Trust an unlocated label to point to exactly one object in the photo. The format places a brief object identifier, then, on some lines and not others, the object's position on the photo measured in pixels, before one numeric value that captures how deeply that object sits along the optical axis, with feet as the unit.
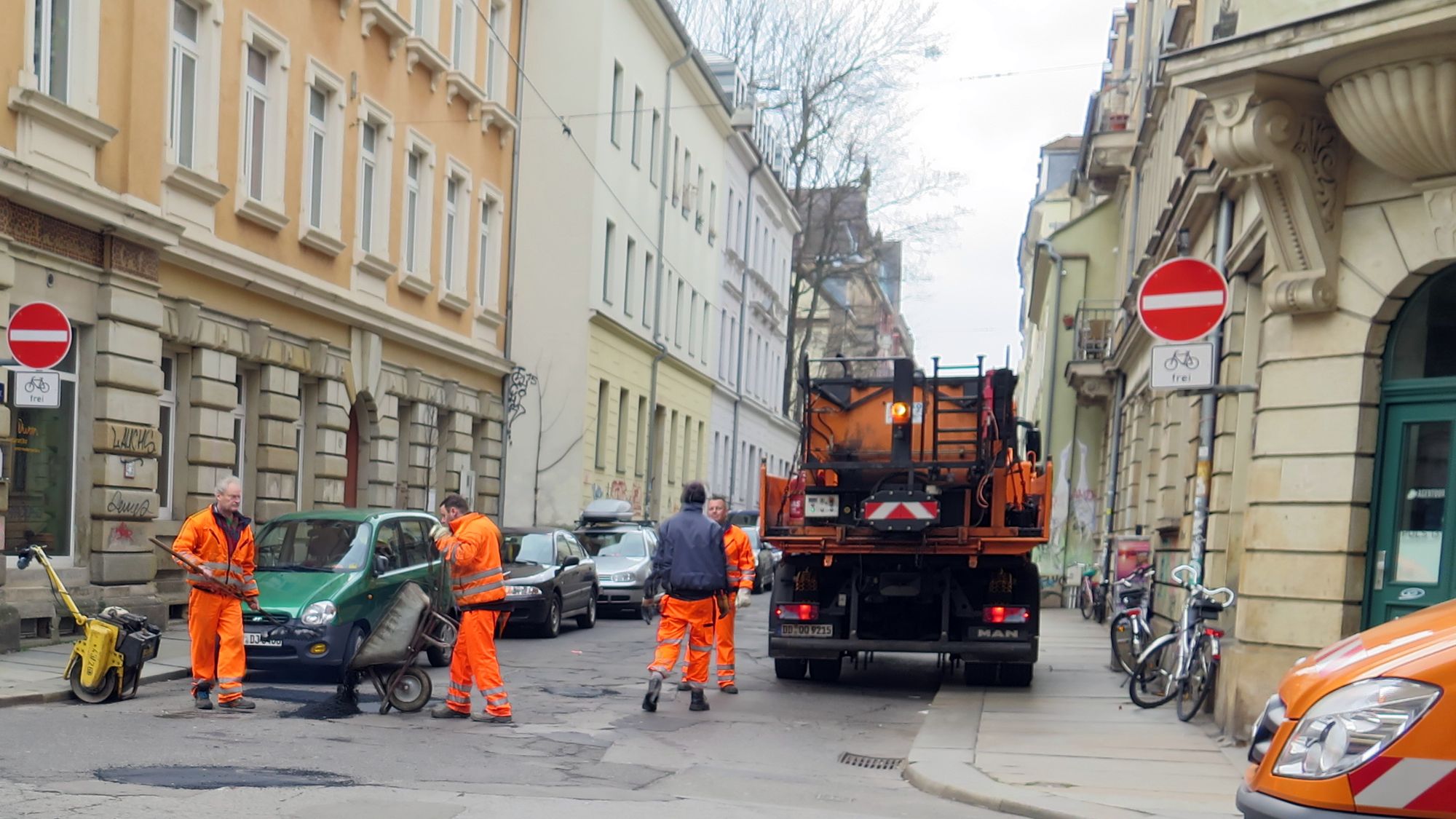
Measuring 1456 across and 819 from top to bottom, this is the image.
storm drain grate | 31.68
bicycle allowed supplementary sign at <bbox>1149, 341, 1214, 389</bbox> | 31.45
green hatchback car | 40.73
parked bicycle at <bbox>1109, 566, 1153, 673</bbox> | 46.29
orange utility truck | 44.80
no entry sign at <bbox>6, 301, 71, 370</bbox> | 39.34
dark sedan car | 60.23
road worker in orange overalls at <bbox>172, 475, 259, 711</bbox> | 35.45
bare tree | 145.18
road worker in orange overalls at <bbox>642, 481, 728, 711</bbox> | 39.40
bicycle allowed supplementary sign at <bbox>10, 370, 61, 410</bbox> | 39.01
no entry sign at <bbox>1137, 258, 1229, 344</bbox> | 31.24
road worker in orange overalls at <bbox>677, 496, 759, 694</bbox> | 44.27
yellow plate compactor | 35.91
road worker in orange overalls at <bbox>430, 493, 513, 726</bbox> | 35.14
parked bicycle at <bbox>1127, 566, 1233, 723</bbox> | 37.37
